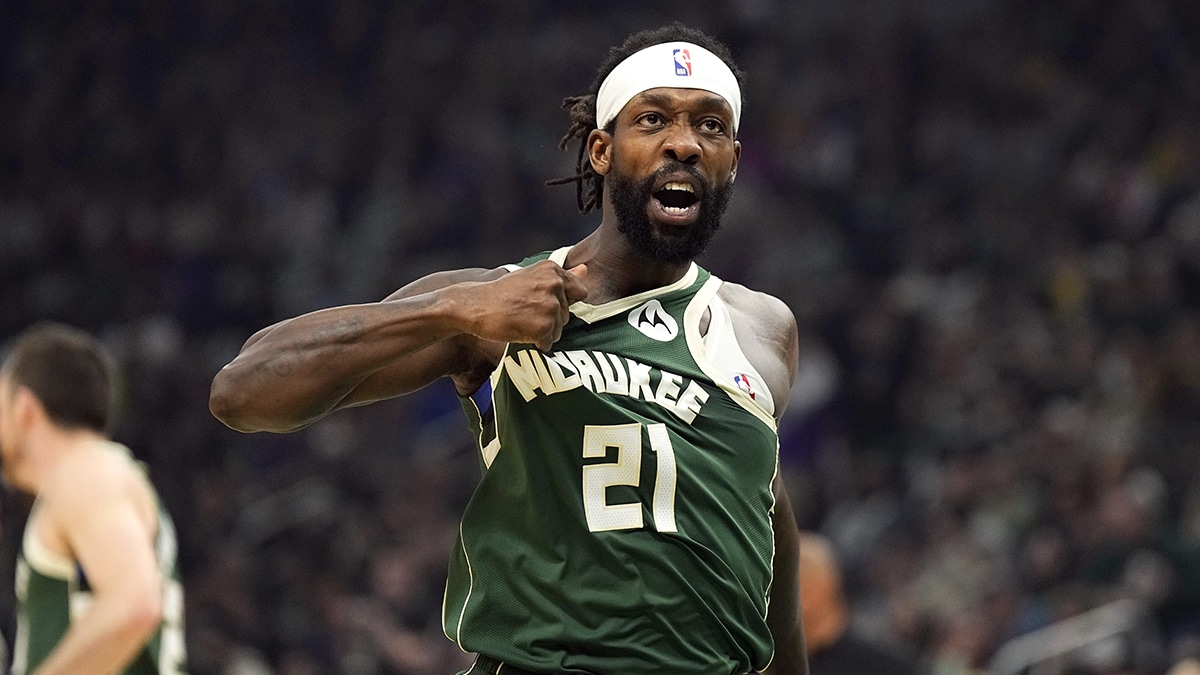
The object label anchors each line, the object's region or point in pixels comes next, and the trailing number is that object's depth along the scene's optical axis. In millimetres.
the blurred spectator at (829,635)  12016
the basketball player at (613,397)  6812
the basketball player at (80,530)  9672
